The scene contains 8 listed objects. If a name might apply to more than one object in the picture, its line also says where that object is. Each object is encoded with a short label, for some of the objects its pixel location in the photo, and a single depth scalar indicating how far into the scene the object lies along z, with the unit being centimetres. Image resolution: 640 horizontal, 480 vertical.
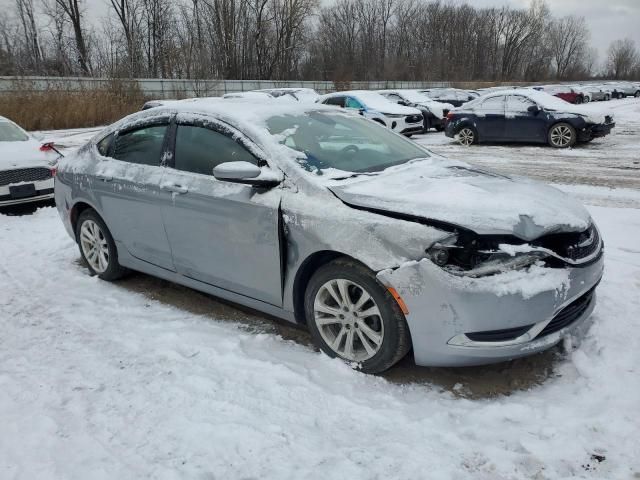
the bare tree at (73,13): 5069
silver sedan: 278
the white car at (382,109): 1611
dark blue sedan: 1312
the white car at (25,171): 774
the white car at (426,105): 1906
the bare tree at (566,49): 10356
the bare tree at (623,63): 11194
